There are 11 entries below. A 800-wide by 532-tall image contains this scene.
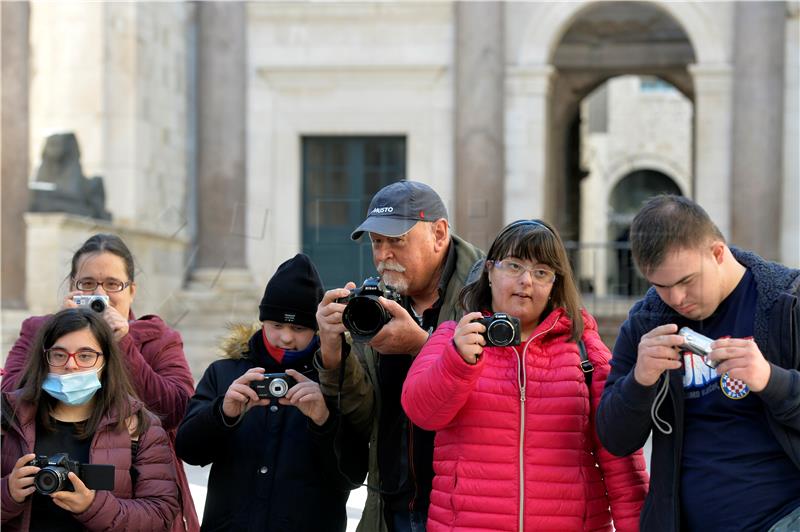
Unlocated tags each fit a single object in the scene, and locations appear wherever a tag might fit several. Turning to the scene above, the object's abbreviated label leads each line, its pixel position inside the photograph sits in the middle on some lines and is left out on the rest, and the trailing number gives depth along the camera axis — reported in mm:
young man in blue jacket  6922
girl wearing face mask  8195
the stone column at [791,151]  31531
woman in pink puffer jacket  7277
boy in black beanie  8617
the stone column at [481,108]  32125
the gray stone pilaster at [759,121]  31344
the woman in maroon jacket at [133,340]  9406
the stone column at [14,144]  28328
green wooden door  33531
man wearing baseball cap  8109
